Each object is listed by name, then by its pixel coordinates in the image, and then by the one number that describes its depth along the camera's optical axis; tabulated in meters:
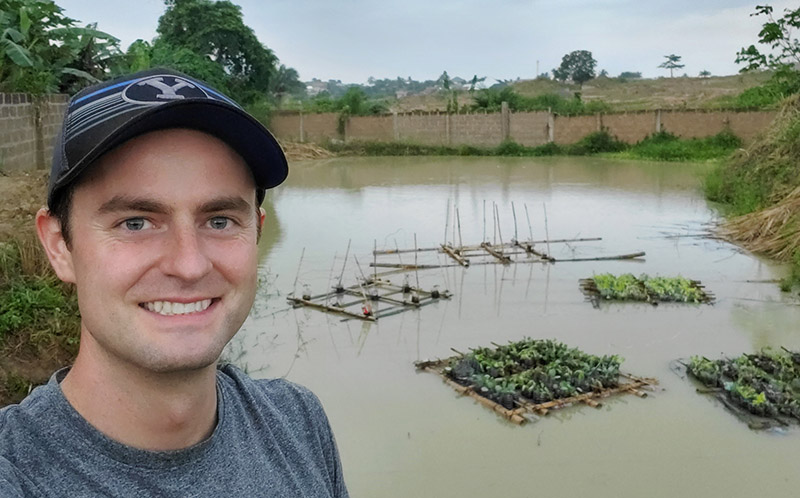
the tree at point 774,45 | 12.89
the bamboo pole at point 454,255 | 8.40
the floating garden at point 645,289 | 7.01
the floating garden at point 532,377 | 4.71
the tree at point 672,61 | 49.41
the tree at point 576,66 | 48.66
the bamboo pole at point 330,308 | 6.39
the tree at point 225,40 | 24.72
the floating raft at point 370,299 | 6.59
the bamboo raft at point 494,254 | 8.52
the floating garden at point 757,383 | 4.53
